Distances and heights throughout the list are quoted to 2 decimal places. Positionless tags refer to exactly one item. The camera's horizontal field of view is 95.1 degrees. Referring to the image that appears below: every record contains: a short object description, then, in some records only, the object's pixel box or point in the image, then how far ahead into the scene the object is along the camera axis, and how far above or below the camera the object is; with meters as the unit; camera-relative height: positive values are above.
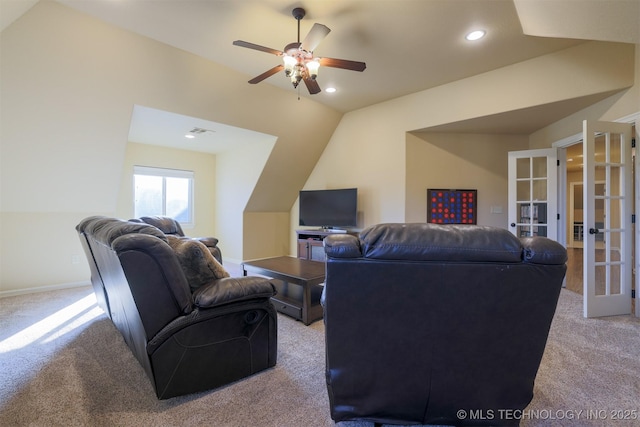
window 5.51 +0.40
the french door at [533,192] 3.96 +0.32
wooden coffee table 2.67 -0.65
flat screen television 5.09 +0.11
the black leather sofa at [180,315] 1.53 -0.60
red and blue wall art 4.69 +0.12
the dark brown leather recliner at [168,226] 3.85 -0.18
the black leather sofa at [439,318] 1.12 -0.41
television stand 5.27 -0.52
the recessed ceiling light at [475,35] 2.88 +1.80
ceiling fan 2.42 +1.32
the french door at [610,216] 2.91 -0.01
